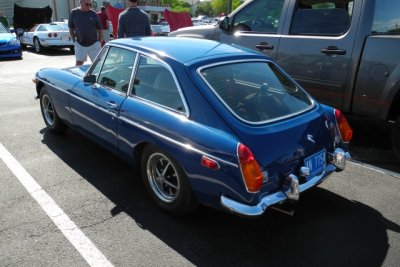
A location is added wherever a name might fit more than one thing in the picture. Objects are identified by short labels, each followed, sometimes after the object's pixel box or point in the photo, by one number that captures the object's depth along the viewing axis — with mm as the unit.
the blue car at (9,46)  13281
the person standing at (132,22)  6945
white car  15414
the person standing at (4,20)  17047
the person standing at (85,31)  7301
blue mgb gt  2727
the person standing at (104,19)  11086
